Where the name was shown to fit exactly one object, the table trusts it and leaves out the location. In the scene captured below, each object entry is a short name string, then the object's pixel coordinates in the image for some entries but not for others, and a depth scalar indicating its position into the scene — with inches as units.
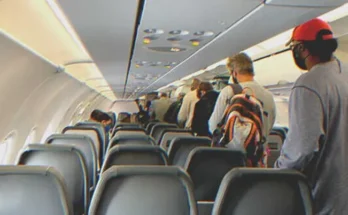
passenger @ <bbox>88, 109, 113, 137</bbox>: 411.2
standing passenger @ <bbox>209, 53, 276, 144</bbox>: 186.9
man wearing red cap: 106.1
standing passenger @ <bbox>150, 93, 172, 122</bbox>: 529.0
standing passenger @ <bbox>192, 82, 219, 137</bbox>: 317.1
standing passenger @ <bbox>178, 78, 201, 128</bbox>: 372.4
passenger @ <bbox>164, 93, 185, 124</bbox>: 485.1
